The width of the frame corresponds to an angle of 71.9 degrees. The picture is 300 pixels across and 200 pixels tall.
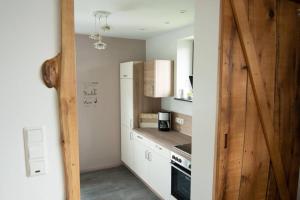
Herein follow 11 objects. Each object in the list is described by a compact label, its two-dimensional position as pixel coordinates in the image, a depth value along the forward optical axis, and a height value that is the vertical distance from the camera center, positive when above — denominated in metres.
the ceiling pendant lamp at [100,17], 2.50 +0.86
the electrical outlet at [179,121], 3.51 -0.63
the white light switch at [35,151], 0.83 -0.27
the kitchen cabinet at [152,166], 2.92 -1.30
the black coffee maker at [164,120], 3.66 -0.64
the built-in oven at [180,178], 2.44 -1.17
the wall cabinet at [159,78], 3.49 +0.10
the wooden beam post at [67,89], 0.85 -0.02
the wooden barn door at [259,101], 1.41 -0.14
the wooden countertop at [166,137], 2.93 -0.84
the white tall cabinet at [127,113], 3.85 -0.55
